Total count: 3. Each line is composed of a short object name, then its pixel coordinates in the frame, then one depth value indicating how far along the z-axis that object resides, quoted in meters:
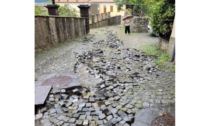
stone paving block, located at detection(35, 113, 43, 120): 2.83
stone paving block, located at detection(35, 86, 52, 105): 3.20
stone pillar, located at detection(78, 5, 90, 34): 12.37
